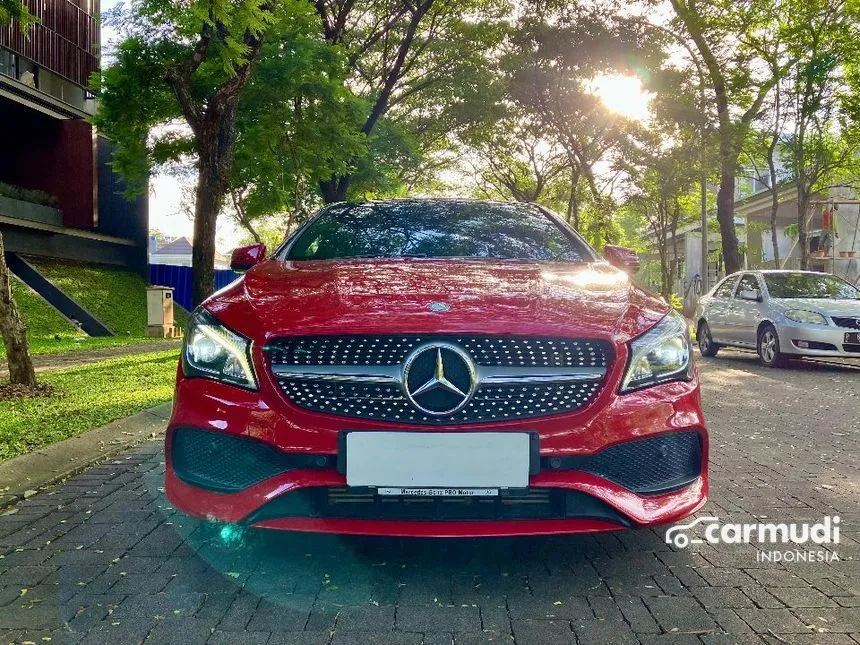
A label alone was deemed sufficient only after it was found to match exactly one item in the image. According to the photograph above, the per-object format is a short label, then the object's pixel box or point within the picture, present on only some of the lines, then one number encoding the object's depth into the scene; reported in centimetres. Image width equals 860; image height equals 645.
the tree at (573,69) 2058
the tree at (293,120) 1398
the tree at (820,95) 1850
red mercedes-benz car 276
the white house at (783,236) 2939
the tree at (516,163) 2822
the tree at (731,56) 1902
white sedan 1139
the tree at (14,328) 730
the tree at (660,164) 2094
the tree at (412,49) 1897
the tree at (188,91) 835
